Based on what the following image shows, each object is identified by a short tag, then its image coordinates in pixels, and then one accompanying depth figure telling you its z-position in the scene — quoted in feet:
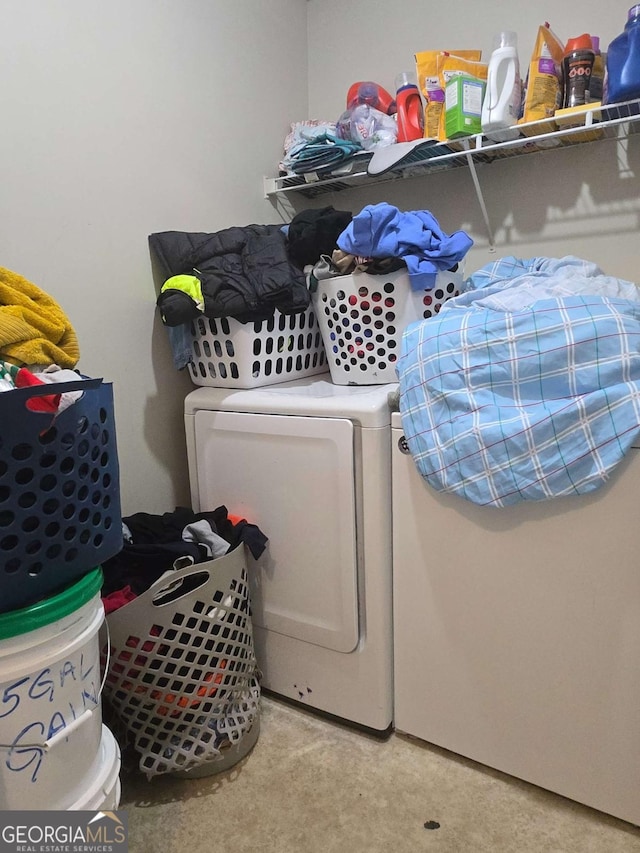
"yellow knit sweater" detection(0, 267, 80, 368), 3.07
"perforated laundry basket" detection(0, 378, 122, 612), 2.52
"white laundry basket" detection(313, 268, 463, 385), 4.46
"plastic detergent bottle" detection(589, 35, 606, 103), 4.67
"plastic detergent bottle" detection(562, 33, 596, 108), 4.62
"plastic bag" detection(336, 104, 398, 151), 5.48
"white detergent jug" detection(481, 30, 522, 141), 4.75
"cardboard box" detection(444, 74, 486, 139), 4.85
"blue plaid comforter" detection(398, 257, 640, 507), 3.26
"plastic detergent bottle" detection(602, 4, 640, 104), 4.14
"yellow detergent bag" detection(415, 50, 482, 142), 5.17
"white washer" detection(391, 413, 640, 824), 3.48
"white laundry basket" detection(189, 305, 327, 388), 4.74
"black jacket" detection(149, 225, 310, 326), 4.44
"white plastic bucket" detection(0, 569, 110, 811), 2.63
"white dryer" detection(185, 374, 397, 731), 4.18
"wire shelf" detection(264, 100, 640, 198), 4.53
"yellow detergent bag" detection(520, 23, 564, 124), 4.69
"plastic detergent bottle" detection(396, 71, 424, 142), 5.37
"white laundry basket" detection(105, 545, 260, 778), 3.84
